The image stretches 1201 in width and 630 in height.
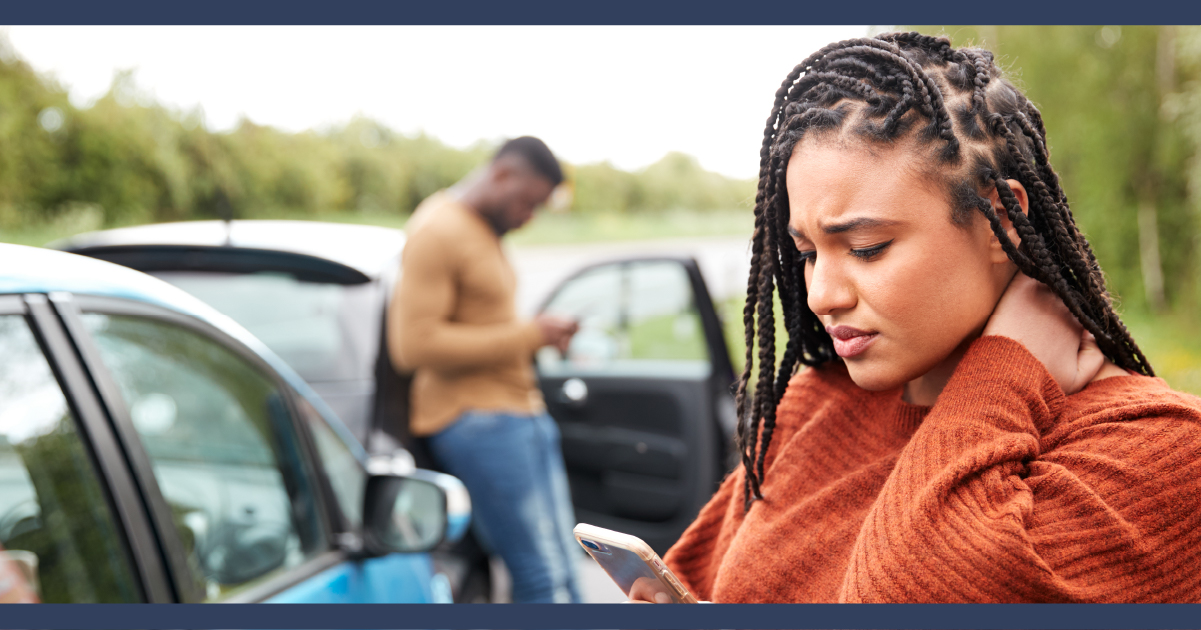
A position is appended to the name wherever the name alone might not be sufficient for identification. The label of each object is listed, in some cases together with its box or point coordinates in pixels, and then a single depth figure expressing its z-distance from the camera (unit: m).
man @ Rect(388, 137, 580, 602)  2.77
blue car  1.15
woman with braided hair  0.76
